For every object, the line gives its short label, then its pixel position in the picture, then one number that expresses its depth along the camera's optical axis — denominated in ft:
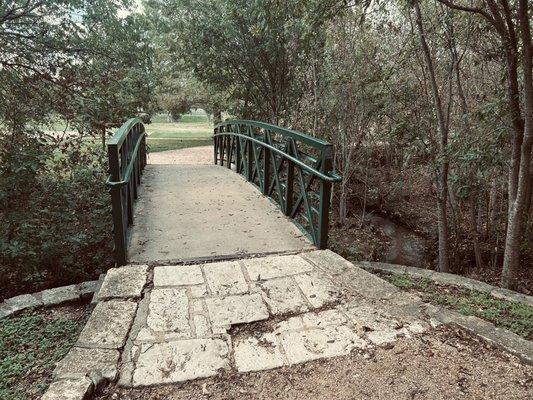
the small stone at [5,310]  11.38
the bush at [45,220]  17.02
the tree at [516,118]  14.99
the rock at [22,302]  11.82
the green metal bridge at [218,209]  12.78
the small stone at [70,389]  6.57
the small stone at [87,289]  12.84
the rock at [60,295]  12.39
